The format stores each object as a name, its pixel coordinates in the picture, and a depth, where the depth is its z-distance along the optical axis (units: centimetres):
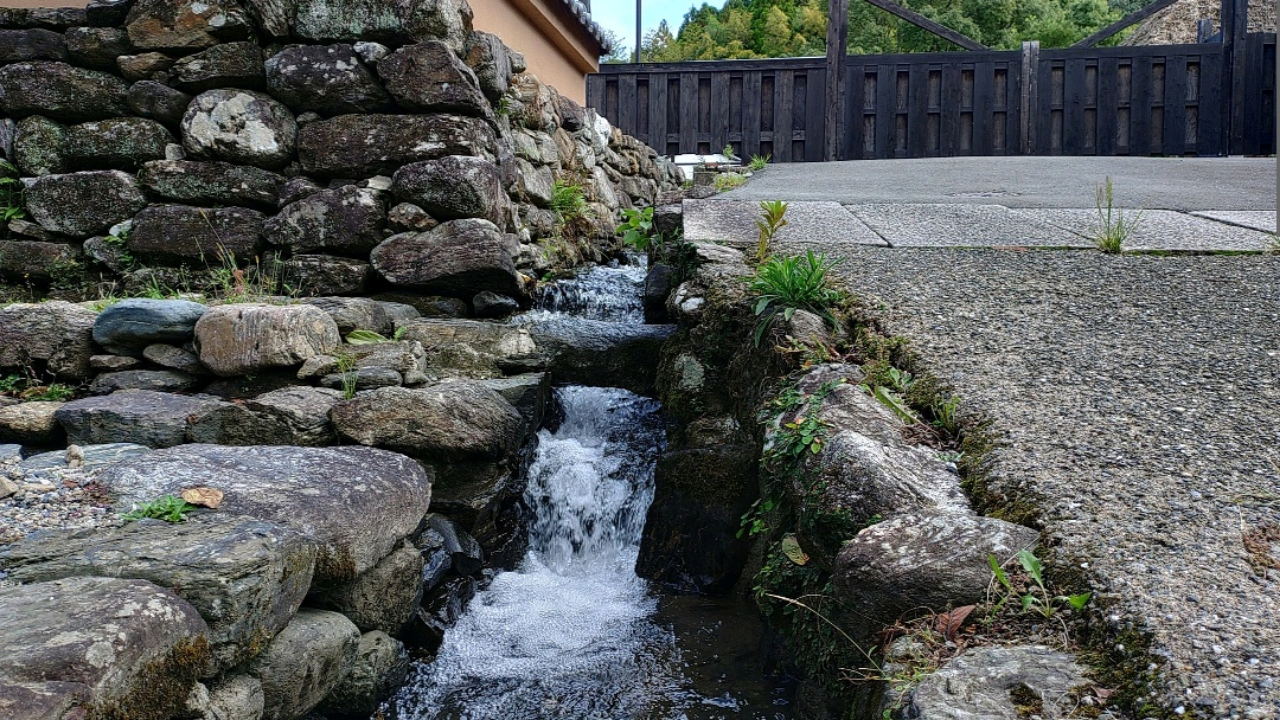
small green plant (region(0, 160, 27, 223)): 564
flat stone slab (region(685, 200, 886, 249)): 533
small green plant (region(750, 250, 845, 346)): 381
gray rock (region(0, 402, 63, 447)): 374
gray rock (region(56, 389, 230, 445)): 369
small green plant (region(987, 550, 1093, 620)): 194
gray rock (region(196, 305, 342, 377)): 420
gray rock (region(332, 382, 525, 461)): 381
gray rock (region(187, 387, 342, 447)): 374
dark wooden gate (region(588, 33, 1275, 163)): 1288
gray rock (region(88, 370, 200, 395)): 421
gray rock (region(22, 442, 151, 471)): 316
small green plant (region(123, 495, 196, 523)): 274
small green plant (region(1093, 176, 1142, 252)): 489
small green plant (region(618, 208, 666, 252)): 744
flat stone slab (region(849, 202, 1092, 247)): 523
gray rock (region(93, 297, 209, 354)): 430
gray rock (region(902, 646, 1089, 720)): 170
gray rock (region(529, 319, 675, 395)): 508
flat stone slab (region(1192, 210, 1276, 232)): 552
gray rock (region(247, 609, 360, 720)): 269
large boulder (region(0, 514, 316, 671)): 243
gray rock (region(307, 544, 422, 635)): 312
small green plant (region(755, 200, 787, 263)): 456
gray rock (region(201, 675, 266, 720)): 247
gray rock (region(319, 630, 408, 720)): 304
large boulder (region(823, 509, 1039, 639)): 208
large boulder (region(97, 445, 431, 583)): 289
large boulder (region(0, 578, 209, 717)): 196
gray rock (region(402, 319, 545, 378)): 471
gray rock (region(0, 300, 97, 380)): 434
